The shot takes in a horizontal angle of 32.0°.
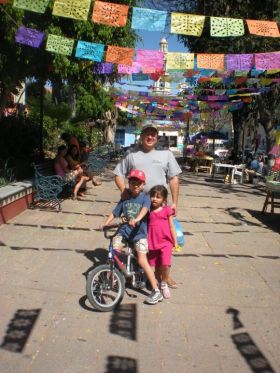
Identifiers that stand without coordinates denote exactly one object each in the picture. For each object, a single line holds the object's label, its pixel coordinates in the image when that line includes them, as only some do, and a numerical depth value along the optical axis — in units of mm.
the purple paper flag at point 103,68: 11130
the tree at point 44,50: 8555
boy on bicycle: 4754
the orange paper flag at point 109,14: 8414
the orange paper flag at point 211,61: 10195
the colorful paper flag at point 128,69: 11533
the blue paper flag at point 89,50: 9094
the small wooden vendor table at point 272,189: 9523
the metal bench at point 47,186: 9250
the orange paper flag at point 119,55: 9688
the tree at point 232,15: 15000
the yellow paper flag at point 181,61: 10188
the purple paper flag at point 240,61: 10508
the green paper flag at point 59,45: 8671
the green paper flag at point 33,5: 7977
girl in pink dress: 4887
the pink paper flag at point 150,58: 10500
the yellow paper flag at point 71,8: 8109
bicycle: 4520
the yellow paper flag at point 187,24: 8773
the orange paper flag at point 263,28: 9055
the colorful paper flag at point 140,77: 13172
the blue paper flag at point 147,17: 8553
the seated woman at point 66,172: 10398
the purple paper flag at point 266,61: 10508
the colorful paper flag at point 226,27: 8961
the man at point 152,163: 5012
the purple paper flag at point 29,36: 8406
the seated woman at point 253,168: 18308
